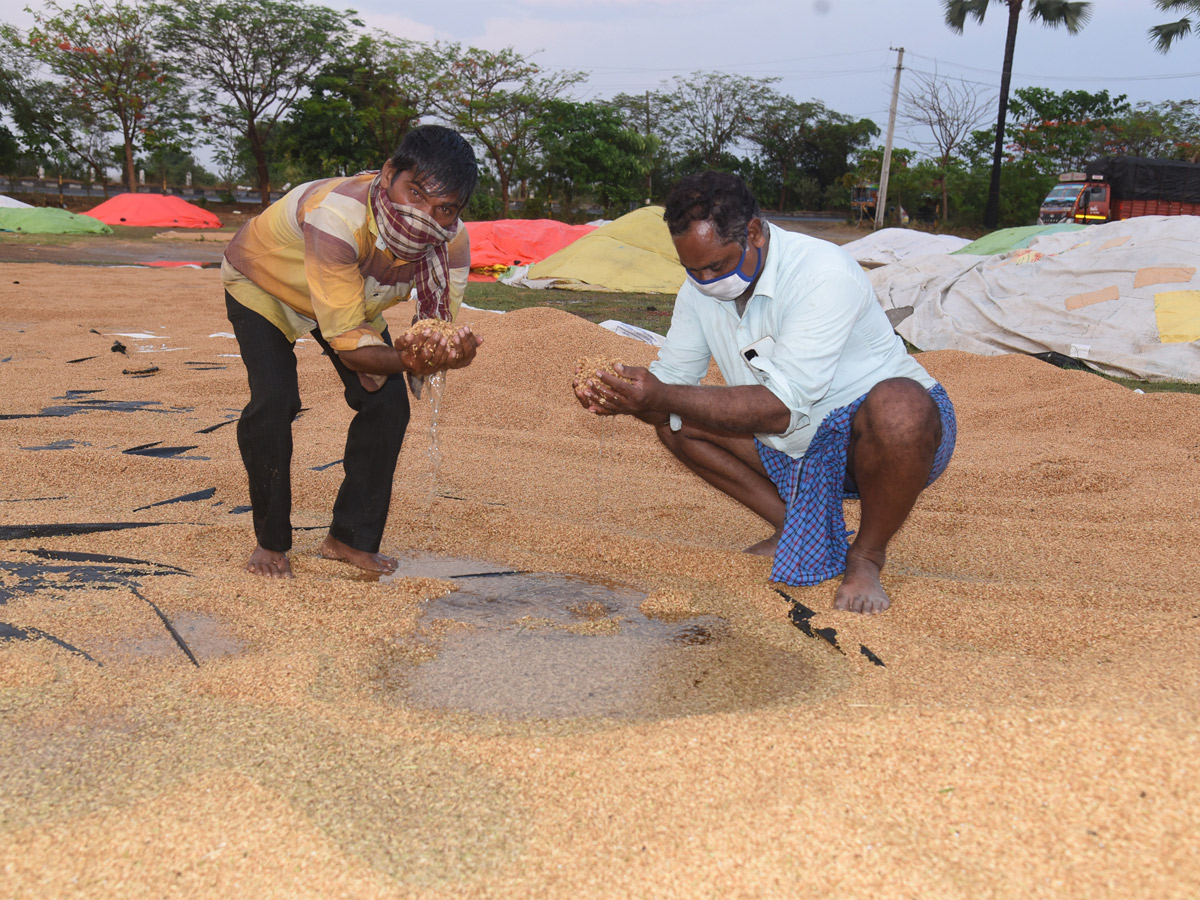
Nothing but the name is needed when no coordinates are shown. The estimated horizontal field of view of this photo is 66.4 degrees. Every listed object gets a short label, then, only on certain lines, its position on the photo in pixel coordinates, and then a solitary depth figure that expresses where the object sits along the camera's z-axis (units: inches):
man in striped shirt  86.7
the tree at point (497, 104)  962.1
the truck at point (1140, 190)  650.2
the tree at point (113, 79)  966.4
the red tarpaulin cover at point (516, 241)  511.2
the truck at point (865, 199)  1030.4
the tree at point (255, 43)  981.2
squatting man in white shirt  84.6
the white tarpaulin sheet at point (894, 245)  495.2
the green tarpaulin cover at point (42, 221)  644.7
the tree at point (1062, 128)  1056.8
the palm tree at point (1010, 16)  836.0
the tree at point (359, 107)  973.2
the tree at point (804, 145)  1189.1
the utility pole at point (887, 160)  903.1
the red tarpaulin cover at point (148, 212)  800.9
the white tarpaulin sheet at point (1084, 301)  230.7
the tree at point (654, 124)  1208.2
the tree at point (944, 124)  1083.3
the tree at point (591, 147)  952.3
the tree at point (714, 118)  1217.4
